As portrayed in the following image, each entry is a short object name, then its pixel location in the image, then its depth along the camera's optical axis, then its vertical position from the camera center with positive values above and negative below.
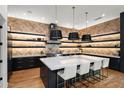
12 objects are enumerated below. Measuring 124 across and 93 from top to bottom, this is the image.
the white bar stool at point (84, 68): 2.06 -0.67
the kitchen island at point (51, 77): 1.80 -0.88
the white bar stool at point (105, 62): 2.66 -0.65
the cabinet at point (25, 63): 3.57 -0.94
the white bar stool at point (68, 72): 1.78 -0.70
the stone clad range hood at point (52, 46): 4.57 -0.01
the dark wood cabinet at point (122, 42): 3.29 +0.19
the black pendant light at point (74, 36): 2.70 +0.39
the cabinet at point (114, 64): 3.48 -0.95
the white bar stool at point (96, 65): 2.39 -0.70
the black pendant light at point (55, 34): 2.35 +0.41
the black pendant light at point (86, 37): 2.96 +0.38
